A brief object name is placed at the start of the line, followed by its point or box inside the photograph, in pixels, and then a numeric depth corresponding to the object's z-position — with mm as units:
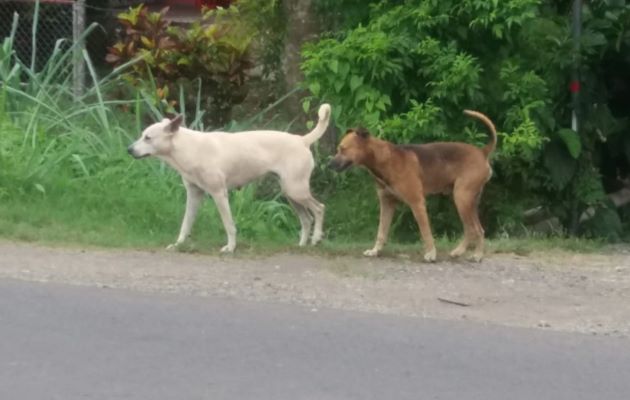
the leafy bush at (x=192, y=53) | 14883
